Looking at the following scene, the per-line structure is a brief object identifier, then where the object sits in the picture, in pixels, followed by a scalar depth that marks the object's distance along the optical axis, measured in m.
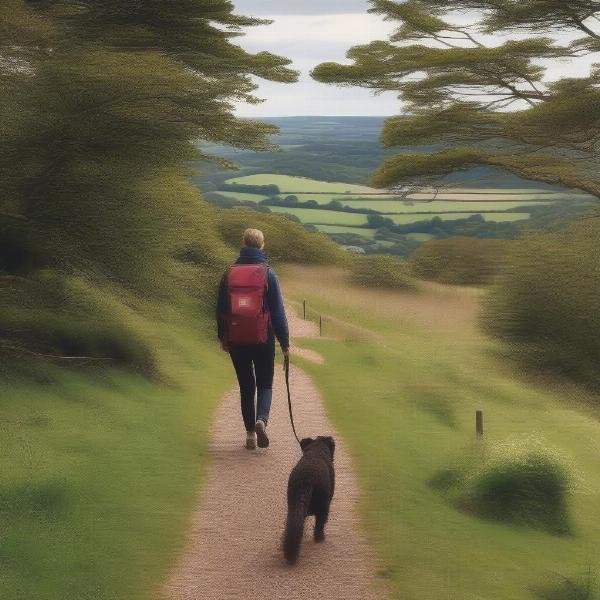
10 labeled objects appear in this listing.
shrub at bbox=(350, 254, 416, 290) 22.80
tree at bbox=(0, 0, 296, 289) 13.34
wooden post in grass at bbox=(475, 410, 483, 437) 12.13
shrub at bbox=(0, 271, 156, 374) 14.10
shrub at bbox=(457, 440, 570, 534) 9.28
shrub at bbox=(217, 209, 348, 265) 42.12
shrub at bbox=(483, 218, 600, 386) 13.80
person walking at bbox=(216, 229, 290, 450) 9.02
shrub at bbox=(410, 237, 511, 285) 15.73
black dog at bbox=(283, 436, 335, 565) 6.82
